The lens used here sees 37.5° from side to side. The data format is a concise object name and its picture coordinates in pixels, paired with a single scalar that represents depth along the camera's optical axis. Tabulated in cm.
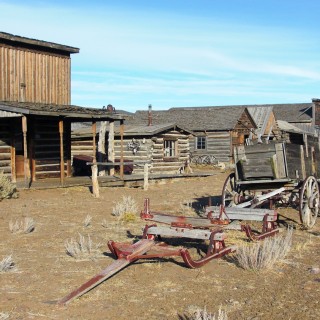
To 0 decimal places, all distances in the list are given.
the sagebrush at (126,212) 1122
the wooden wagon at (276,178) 1026
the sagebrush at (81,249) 764
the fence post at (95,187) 1653
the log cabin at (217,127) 3559
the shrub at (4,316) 493
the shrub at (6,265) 675
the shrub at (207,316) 459
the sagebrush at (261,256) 691
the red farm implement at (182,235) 632
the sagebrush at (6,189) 1478
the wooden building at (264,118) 4099
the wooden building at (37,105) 1858
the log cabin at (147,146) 2667
